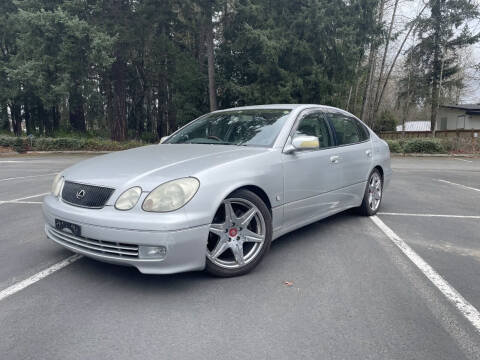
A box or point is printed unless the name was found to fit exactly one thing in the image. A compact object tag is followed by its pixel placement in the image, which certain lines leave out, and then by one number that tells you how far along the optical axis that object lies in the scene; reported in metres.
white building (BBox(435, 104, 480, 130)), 31.84
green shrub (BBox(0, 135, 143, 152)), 23.49
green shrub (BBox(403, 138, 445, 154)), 20.92
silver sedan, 2.91
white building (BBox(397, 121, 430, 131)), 44.05
